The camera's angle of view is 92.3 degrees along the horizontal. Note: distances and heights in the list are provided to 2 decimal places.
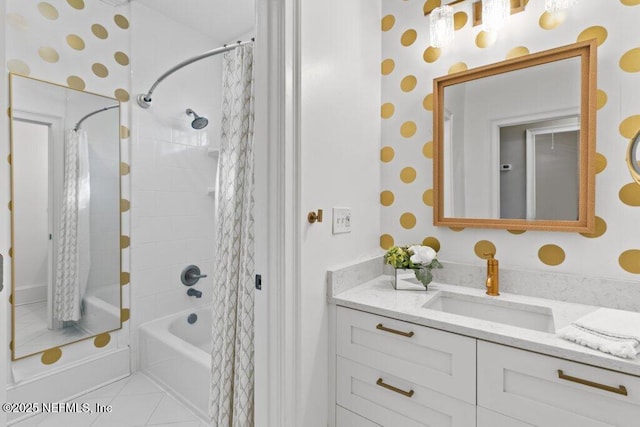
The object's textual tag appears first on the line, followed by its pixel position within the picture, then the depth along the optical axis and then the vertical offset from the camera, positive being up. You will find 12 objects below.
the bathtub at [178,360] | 1.71 -0.92
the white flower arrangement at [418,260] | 1.37 -0.22
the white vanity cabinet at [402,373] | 1.00 -0.58
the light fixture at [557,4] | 1.18 +0.80
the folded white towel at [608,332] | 0.79 -0.34
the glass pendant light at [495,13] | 1.28 +0.83
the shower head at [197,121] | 2.34 +0.69
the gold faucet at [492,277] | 1.29 -0.28
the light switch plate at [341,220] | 1.33 -0.04
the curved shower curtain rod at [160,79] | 1.76 +0.87
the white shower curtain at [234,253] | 1.30 -0.18
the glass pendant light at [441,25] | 1.39 +0.85
